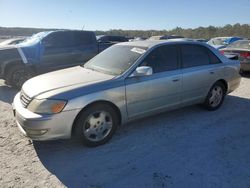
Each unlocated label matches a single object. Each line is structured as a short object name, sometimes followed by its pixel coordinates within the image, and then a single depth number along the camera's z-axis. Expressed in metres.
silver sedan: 2.74
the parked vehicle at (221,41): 11.92
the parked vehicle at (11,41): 8.58
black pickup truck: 5.80
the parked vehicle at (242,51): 6.94
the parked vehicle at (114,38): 13.14
